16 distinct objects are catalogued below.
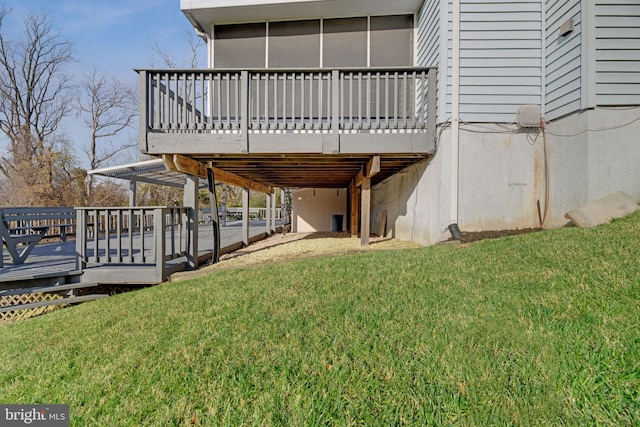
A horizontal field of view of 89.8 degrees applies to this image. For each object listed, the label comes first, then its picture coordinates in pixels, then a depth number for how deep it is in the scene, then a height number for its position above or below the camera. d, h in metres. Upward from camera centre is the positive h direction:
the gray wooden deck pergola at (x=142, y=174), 8.79 +1.10
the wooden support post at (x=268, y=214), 10.75 -0.12
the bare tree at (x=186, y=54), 17.31 +8.98
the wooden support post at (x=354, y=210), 8.69 +0.04
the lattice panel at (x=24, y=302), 3.76 -1.14
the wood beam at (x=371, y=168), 5.23 +0.76
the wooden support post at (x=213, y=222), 5.70 -0.17
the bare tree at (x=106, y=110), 20.42 +6.52
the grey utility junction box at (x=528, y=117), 4.87 +1.47
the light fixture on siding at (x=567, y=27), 4.35 +2.55
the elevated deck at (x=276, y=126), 4.89 +1.35
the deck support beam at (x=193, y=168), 5.04 +0.75
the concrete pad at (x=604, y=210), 3.78 +0.03
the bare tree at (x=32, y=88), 16.64 +7.06
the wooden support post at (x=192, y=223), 5.07 -0.20
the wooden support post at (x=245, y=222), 7.91 -0.28
